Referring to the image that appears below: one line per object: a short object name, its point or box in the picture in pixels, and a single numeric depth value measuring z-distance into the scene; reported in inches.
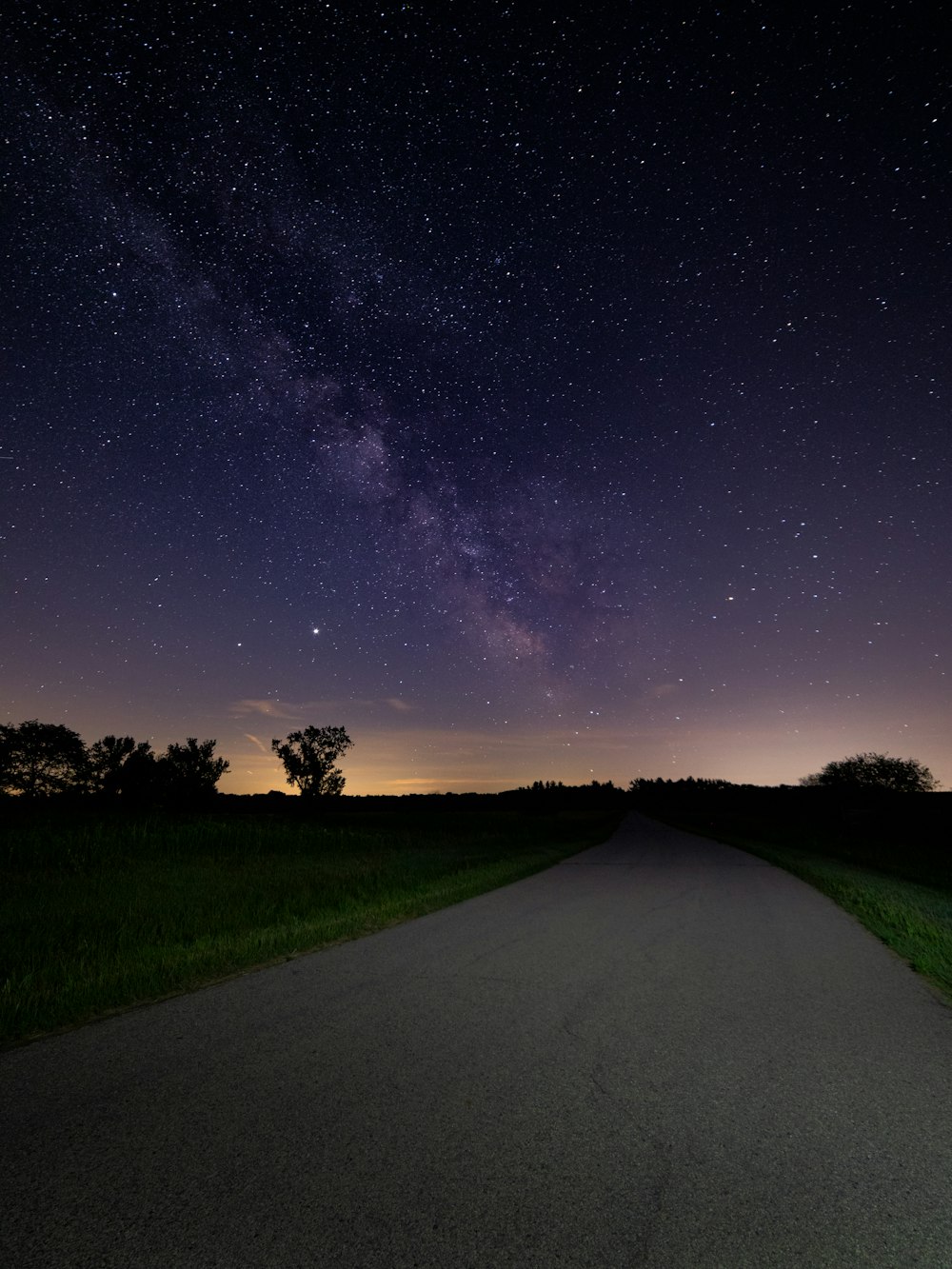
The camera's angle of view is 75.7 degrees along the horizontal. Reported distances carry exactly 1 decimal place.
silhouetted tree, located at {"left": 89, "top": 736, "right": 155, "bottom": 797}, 3075.8
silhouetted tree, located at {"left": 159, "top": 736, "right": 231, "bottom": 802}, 3250.5
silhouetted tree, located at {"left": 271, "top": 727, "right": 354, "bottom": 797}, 3494.1
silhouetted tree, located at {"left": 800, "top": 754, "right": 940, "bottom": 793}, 3779.5
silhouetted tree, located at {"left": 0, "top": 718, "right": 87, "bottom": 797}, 2677.2
